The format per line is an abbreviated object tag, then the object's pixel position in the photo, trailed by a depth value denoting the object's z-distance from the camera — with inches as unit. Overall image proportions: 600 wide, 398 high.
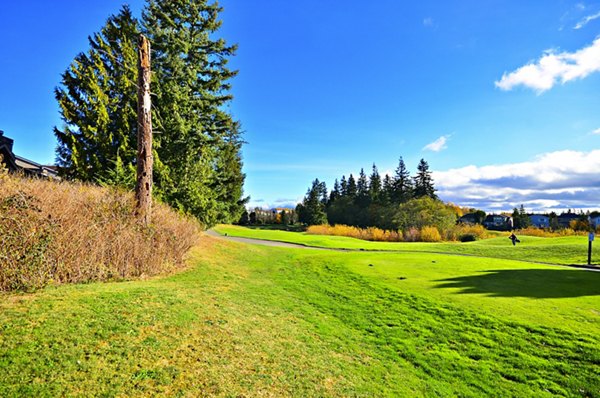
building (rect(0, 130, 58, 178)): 659.2
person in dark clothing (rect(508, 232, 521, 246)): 1088.8
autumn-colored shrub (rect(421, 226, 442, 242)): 1476.1
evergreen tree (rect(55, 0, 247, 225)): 530.6
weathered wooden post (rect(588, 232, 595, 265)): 671.1
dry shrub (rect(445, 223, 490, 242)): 1482.5
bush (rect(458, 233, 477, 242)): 1443.7
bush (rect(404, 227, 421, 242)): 1524.4
